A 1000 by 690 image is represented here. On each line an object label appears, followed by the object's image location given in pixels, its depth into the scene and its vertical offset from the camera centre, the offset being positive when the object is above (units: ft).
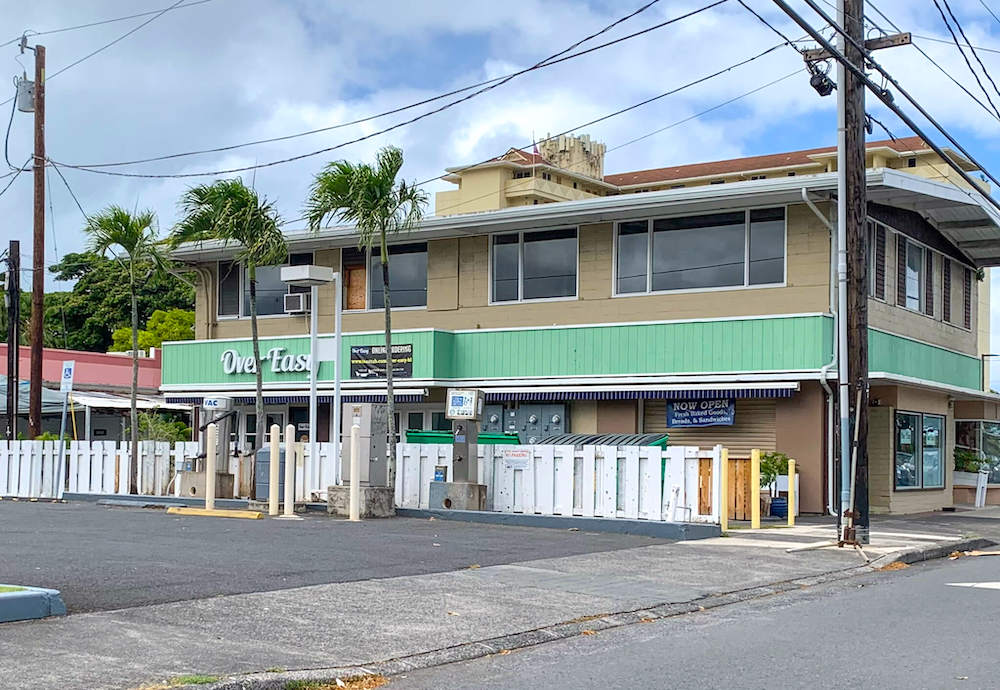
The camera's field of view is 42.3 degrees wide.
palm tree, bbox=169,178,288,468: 73.87 +10.89
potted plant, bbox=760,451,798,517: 72.23 -3.41
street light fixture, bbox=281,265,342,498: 69.62 +5.37
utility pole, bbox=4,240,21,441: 103.65 +7.31
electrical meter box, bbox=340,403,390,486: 65.92 -1.50
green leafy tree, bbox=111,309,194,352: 178.53 +11.13
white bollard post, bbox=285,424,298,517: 64.28 -3.12
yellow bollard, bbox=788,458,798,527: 64.97 -3.79
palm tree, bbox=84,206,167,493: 77.15 +10.11
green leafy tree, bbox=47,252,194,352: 203.51 +16.31
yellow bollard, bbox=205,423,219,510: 68.33 -2.86
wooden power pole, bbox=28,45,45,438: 90.22 +10.08
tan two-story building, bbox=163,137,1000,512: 75.87 +6.35
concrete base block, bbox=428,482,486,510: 66.18 -4.22
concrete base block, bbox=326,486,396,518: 65.21 -4.52
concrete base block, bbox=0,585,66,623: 29.94 -4.63
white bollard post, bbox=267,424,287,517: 65.41 -3.13
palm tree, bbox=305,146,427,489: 66.54 +11.17
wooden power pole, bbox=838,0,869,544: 56.24 +7.19
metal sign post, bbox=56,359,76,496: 78.33 +1.16
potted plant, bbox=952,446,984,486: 98.99 -3.44
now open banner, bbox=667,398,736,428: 78.48 +0.32
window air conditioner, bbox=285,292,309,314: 94.63 +7.98
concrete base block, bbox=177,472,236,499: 74.98 -4.33
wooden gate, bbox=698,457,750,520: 69.41 -3.84
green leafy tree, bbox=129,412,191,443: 117.60 -1.85
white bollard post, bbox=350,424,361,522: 63.87 -3.26
